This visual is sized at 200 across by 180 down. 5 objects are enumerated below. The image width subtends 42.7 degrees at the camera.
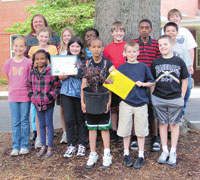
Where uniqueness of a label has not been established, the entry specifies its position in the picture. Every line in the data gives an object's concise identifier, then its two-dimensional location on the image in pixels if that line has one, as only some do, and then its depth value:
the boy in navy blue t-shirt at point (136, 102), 3.67
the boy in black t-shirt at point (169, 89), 3.73
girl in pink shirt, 4.19
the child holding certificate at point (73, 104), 4.08
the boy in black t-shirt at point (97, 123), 3.74
